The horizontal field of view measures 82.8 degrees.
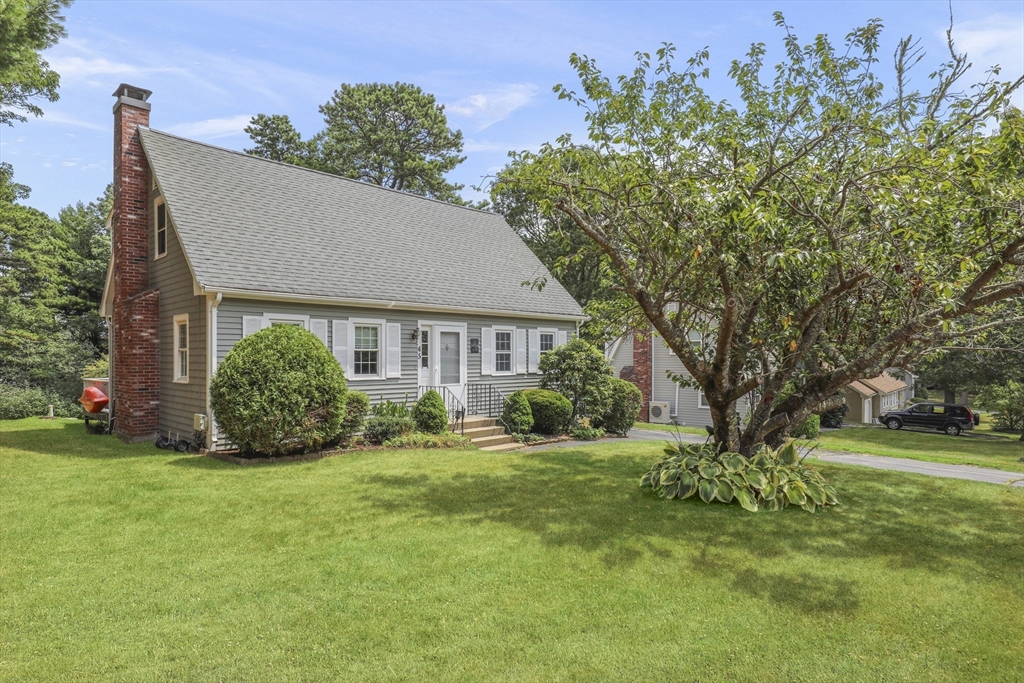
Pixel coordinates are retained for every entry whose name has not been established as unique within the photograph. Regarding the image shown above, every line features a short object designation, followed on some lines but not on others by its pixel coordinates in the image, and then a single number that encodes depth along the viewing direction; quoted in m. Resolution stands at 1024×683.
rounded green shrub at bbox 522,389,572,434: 14.86
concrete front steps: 13.45
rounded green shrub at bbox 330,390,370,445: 11.84
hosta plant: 7.49
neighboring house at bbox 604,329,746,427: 23.95
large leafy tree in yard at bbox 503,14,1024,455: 6.62
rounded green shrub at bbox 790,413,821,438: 17.52
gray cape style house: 12.38
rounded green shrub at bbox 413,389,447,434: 13.31
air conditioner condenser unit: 24.27
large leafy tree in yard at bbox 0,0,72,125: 10.61
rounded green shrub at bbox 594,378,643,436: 16.20
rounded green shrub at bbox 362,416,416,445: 12.49
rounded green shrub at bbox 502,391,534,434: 14.43
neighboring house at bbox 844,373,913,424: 28.20
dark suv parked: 24.56
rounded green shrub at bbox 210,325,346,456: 10.27
